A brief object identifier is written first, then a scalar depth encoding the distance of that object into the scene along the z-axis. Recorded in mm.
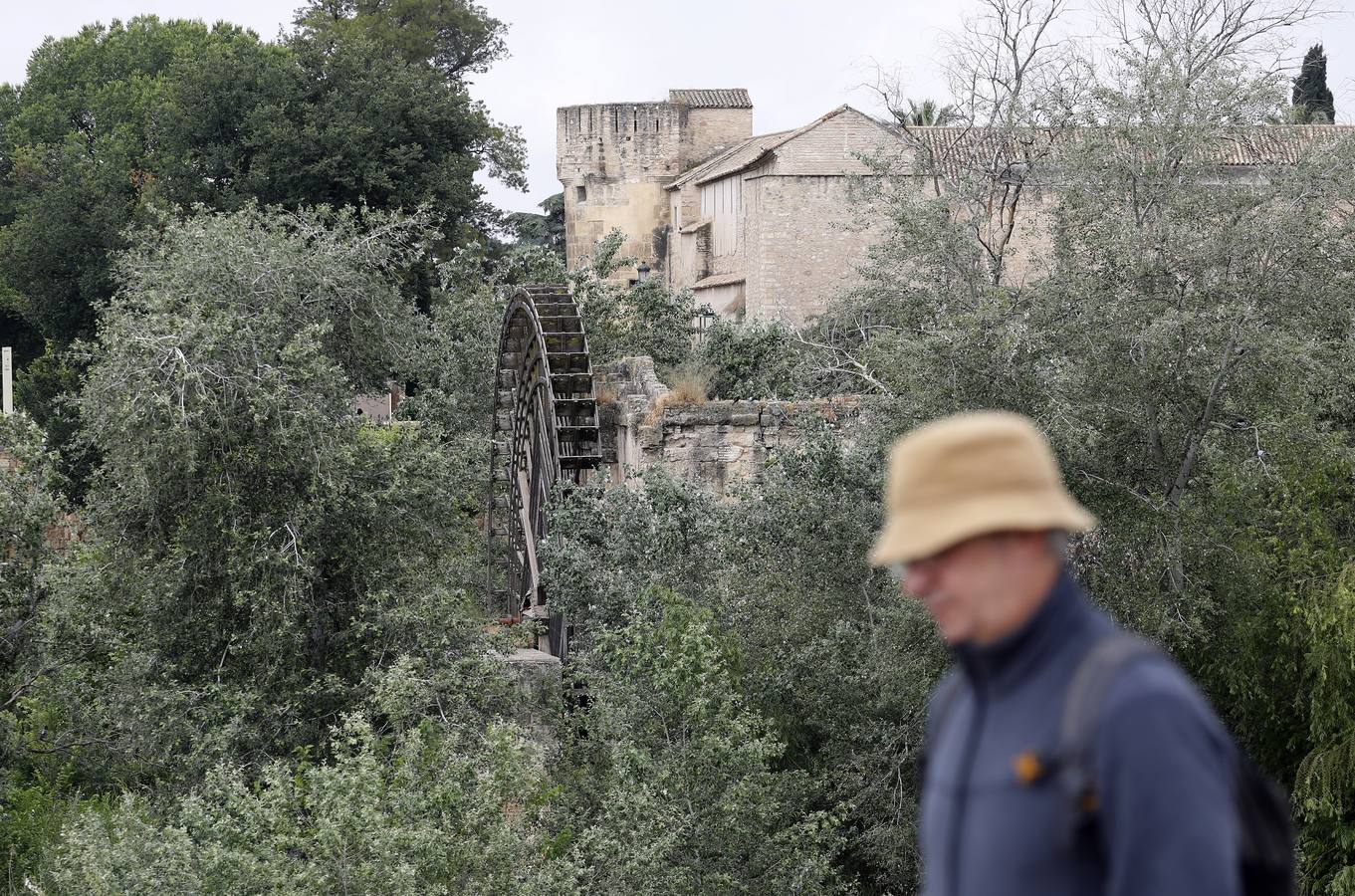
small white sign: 28812
